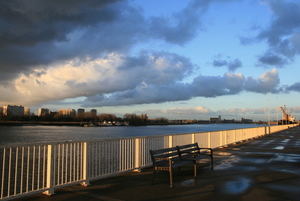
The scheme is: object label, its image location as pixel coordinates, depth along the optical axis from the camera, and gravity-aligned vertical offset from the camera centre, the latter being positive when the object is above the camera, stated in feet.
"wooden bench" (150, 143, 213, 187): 22.74 -4.31
